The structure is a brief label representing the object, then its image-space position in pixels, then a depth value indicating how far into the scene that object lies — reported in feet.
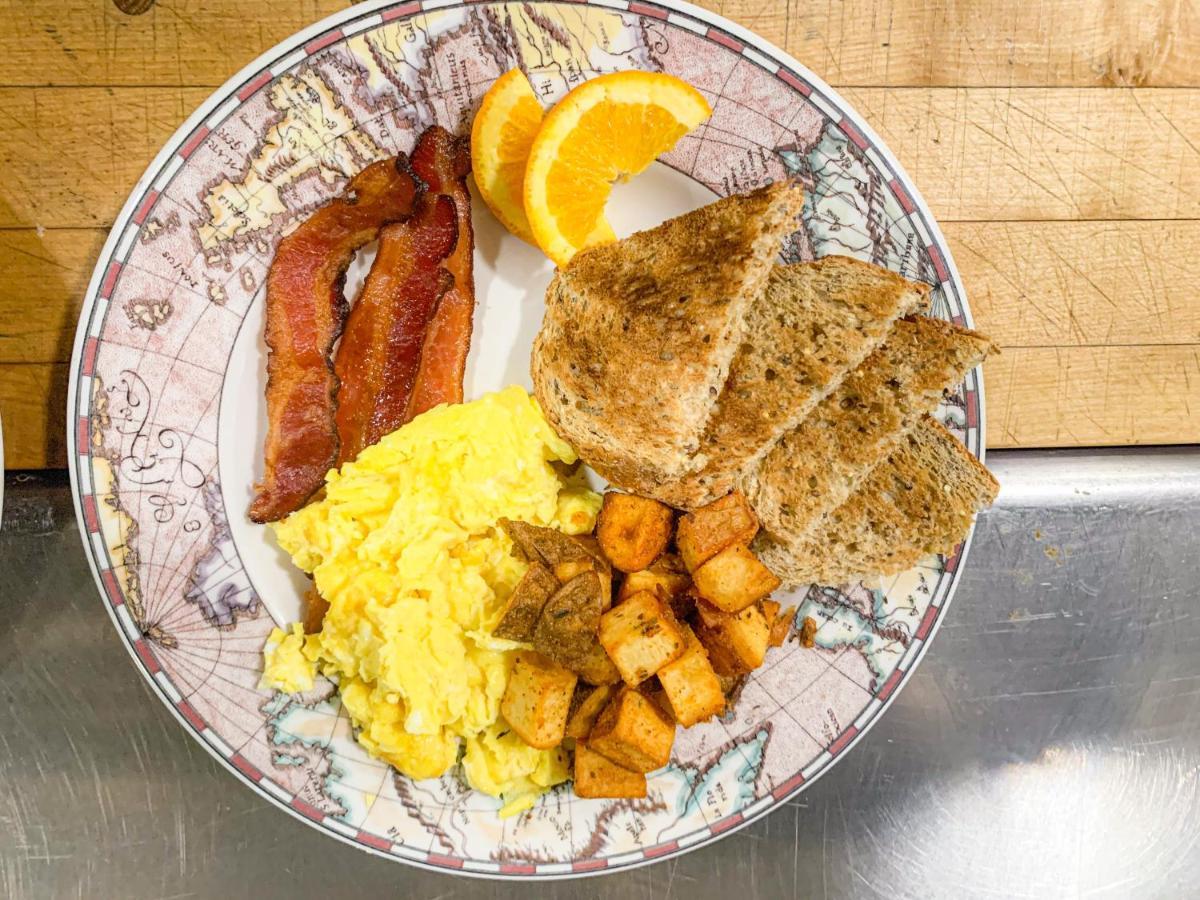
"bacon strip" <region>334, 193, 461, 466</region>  0.91
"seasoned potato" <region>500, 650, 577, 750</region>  0.86
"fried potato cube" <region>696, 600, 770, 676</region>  0.88
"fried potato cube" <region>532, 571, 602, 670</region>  0.84
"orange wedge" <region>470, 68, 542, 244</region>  0.86
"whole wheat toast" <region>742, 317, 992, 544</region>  0.86
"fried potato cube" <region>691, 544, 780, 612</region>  0.86
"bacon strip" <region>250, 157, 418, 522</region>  0.88
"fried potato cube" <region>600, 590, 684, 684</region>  0.85
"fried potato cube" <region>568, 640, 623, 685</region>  0.87
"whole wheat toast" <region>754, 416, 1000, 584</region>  0.89
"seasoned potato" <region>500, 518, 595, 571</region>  0.87
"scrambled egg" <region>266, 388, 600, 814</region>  0.87
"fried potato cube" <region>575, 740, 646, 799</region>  0.89
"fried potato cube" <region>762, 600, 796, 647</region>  0.96
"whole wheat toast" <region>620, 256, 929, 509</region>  0.84
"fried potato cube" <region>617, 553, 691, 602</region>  0.88
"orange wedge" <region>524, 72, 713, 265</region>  0.84
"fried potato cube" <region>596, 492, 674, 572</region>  0.88
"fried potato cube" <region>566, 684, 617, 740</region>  0.90
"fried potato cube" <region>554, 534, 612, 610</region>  0.86
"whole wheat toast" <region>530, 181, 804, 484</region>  0.81
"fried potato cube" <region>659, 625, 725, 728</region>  0.86
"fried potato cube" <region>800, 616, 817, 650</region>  0.98
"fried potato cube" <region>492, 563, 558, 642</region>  0.85
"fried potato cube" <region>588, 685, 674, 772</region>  0.86
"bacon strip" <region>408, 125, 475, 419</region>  0.89
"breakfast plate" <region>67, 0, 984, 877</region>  0.86
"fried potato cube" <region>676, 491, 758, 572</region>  0.87
